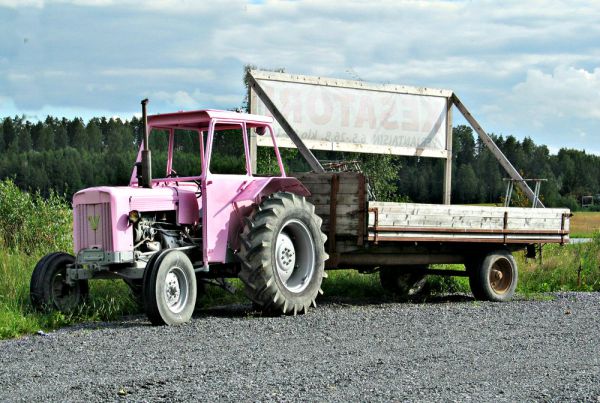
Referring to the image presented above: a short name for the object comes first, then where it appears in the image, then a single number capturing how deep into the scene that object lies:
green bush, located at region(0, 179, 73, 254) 15.84
